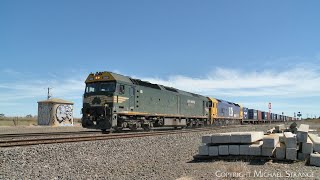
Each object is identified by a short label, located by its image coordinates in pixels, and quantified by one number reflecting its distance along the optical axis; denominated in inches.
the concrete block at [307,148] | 376.1
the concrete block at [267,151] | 370.9
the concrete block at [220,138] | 401.7
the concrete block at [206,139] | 416.2
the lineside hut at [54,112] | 1503.4
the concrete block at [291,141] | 361.8
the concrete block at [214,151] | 404.8
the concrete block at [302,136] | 379.6
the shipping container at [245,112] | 2299.2
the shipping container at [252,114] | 2448.6
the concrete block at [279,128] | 744.8
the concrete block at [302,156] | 374.2
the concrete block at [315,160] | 349.3
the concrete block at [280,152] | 371.1
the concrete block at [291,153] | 363.6
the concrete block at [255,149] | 377.7
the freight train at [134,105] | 810.8
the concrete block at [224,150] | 401.0
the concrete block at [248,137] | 389.1
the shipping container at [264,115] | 2790.8
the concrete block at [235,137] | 394.7
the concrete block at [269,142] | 368.8
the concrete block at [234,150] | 395.2
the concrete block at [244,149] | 387.6
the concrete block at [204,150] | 411.5
